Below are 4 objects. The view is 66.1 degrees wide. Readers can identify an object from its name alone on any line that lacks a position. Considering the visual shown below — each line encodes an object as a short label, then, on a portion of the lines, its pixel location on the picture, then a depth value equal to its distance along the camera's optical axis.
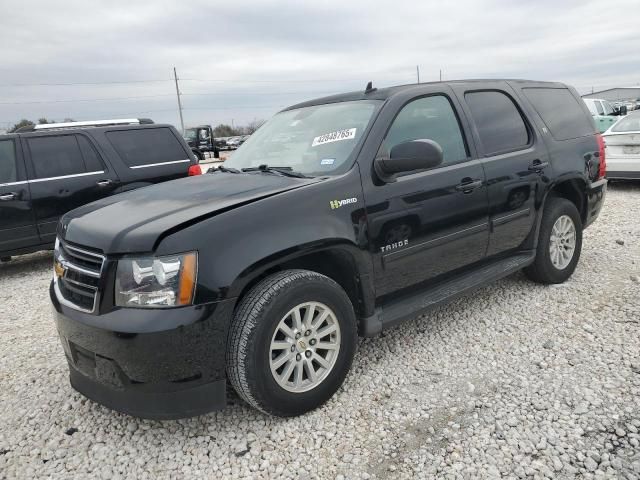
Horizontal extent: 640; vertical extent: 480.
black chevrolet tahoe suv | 2.33
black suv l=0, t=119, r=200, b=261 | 5.90
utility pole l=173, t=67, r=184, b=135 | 51.31
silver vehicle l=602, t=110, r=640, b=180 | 9.02
